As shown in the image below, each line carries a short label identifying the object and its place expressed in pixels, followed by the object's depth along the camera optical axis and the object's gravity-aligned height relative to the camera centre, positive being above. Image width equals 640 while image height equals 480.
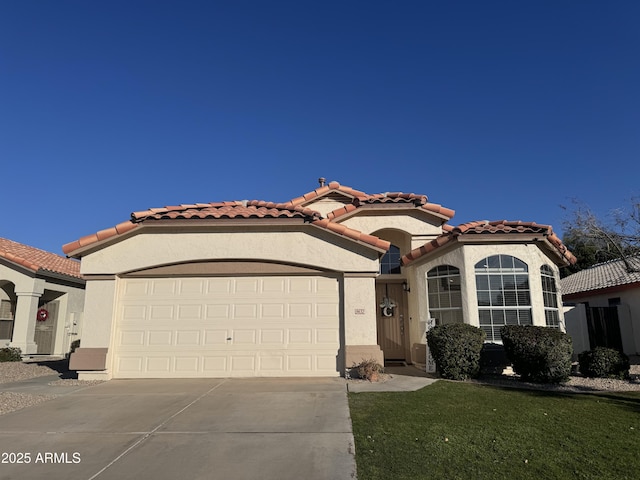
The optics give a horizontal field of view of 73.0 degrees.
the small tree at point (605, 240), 10.87 +2.24
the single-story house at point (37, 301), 15.82 +1.11
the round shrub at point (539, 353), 9.40 -0.56
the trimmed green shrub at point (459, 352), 9.77 -0.56
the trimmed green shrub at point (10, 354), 14.55 -0.84
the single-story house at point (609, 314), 13.72 +0.46
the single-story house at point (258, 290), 10.39 +0.95
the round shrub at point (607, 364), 10.26 -0.86
